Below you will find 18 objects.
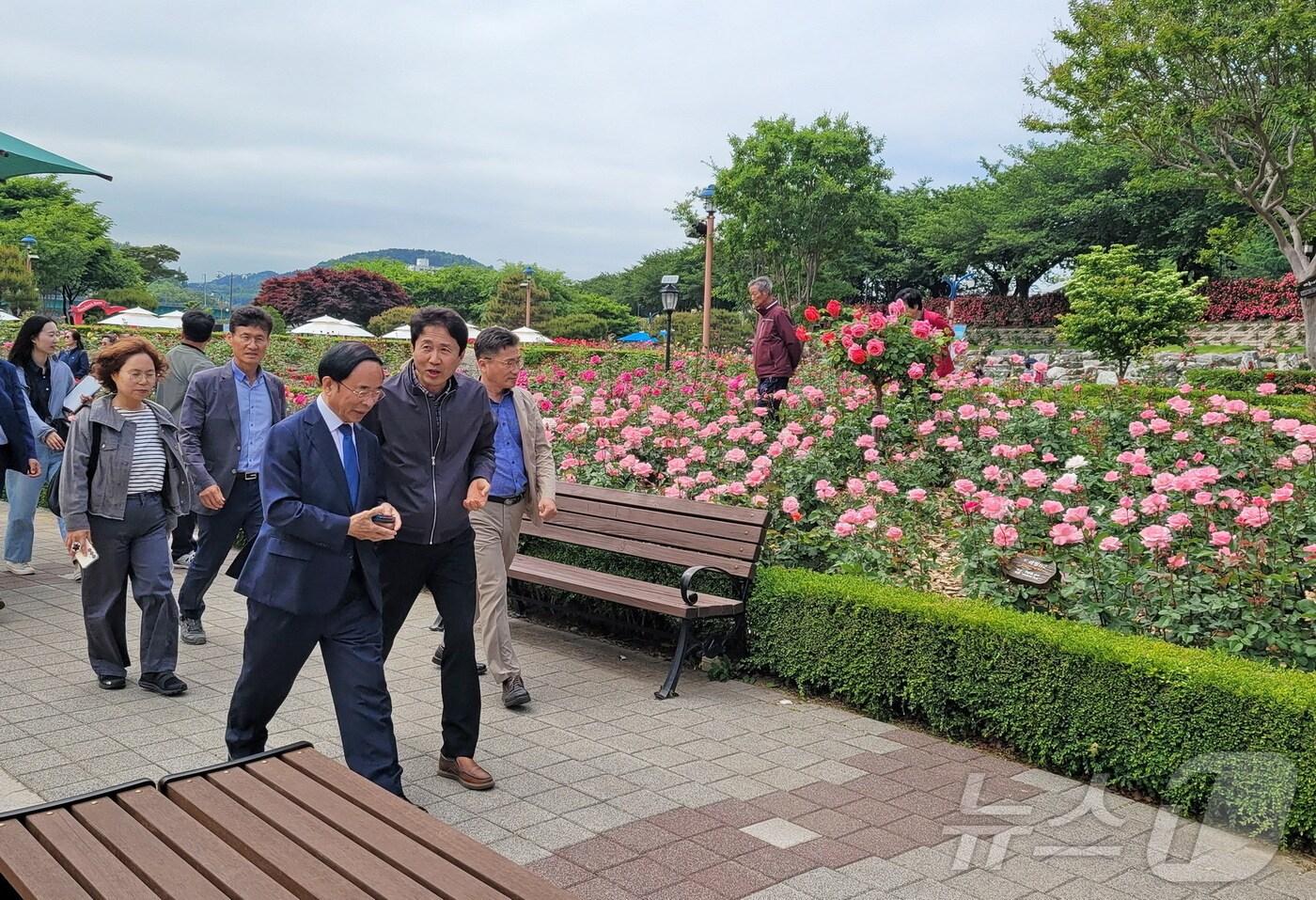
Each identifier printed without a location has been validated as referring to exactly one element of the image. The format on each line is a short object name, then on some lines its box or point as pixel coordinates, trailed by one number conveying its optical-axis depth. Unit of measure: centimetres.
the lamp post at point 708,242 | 2241
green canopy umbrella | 740
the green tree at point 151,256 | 8369
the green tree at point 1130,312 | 1872
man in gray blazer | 593
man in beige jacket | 500
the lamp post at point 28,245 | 4857
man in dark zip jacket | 390
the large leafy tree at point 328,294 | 6362
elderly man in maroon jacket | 934
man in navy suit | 338
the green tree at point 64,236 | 5803
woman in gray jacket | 510
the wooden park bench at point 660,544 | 550
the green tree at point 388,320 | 5369
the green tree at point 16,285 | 4656
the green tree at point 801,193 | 3894
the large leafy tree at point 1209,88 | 1933
